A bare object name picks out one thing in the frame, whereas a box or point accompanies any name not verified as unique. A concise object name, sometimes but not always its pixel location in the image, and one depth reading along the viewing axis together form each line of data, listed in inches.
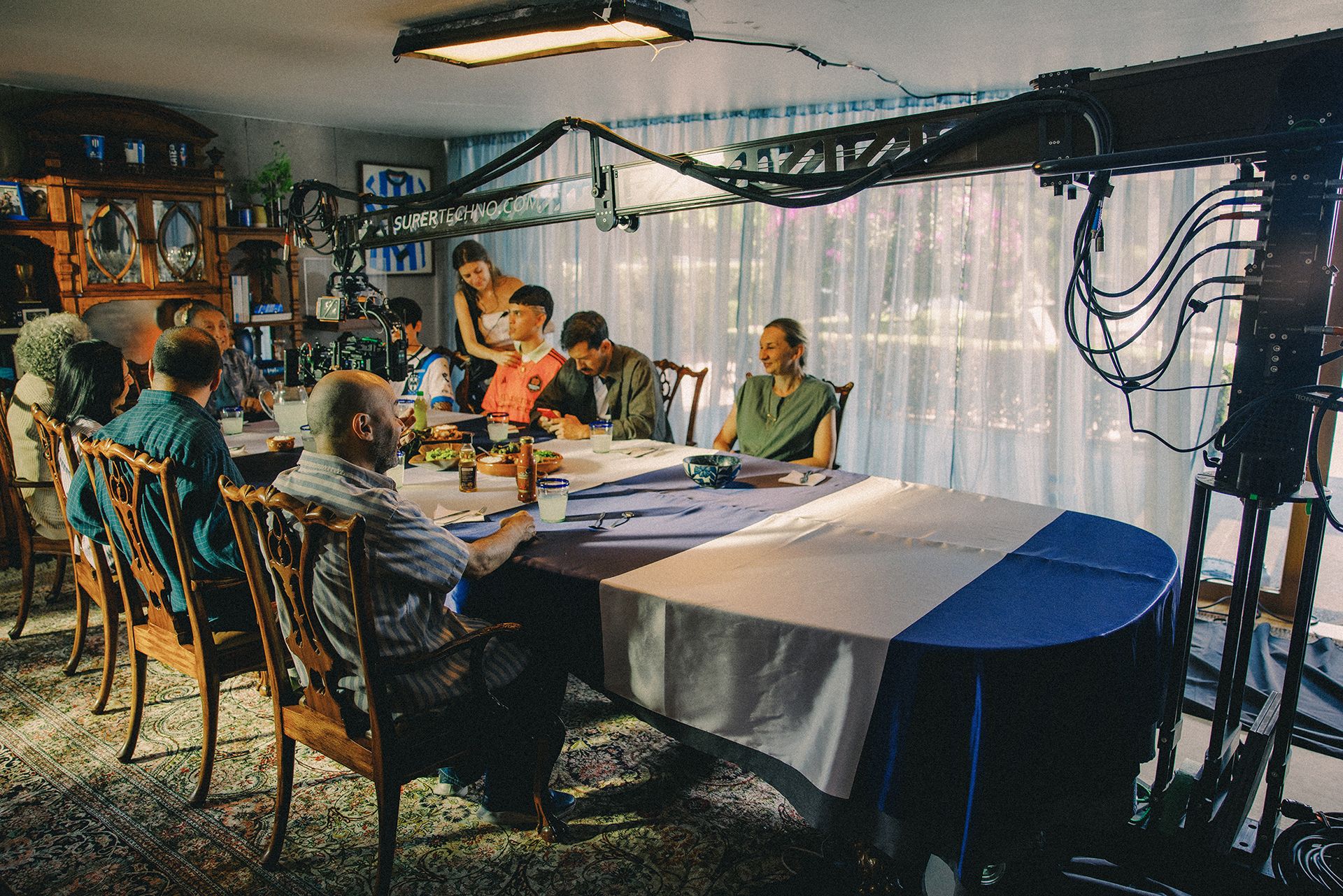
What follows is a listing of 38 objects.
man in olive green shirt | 141.4
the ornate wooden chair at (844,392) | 139.8
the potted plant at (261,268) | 204.7
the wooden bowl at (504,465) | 110.0
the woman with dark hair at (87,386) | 113.7
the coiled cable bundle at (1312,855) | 66.7
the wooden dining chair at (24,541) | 128.3
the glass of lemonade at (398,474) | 107.3
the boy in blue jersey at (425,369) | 170.6
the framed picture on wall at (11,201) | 163.2
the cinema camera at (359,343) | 95.9
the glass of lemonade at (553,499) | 89.4
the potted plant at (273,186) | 203.8
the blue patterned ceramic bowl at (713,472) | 103.3
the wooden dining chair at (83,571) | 103.3
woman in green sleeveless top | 128.0
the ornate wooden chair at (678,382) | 162.6
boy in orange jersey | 154.0
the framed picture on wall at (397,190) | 237.8
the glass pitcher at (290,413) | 138.6
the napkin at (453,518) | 91.5
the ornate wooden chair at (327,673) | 66.1
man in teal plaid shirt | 89.3
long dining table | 60.6
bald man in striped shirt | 68.4
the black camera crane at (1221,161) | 54.0
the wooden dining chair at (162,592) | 84.4
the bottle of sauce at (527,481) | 99.4
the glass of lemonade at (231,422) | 139.1
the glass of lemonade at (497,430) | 127.5
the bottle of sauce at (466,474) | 103.1
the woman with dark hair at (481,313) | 213.9
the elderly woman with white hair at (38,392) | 126.0
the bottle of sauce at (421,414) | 136.3
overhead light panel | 93.0
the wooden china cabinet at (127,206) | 169.9
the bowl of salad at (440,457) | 114.8
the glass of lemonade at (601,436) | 124.4
